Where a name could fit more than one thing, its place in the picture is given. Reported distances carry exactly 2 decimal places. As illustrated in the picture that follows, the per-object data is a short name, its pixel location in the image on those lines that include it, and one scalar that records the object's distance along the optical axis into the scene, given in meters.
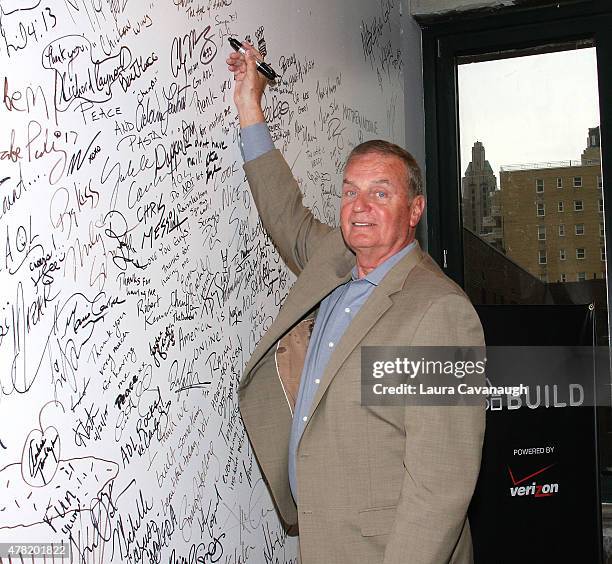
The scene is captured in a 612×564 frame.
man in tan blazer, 1.61
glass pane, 3.29
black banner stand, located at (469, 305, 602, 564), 2.54
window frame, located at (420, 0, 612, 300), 3.36
